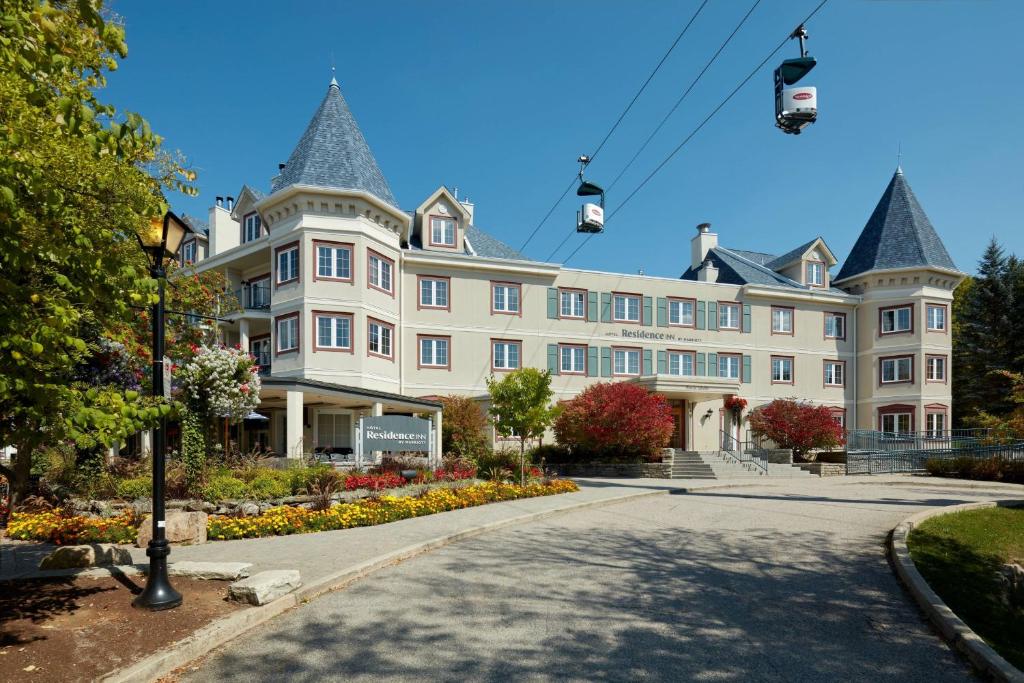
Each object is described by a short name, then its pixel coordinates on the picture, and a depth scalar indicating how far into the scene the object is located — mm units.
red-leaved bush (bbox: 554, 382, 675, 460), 24531
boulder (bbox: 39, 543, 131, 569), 8016
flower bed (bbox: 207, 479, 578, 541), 11219
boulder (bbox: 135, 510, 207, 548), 10320
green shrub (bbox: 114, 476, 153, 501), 13578
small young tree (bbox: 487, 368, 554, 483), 18219
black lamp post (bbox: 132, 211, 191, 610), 6598
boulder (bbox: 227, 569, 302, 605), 6770
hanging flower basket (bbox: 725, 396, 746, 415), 31078
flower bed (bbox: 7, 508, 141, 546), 10656
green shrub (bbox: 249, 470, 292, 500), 13703
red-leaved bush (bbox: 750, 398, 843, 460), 28766
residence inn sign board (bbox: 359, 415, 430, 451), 17266
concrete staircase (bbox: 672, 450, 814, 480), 25445
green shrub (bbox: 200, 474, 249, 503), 13266
